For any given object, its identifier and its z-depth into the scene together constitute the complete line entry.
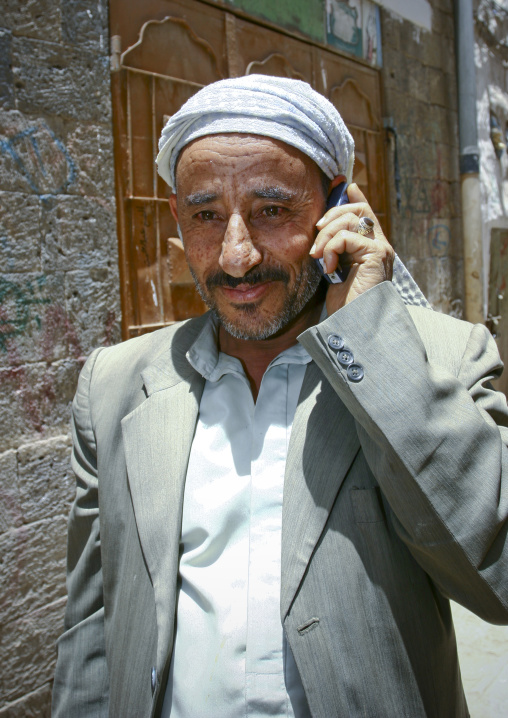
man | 1.14
